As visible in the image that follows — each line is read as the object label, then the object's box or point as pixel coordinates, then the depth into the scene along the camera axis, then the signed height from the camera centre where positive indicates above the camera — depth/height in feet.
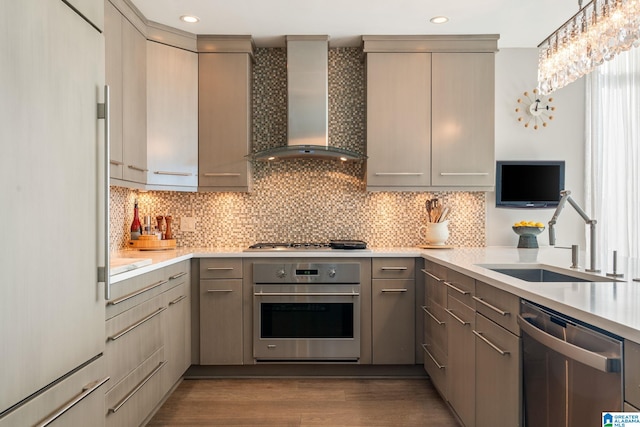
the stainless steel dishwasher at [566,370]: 3.57 -1.47
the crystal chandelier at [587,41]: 6.00 +2.62
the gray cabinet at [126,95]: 8.55 +2.48
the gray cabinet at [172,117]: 10.28 +2.32
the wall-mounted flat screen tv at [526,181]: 11.89 +0.88
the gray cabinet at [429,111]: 11.14 +2.59
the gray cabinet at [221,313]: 10.23 -2.32
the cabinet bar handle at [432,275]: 8.90 -1.32
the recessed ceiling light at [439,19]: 10.09 +4.49
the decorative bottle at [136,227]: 10.75 -0.35
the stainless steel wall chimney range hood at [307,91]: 11.19 +3.11
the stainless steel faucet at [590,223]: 6.23 -0.15
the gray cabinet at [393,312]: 10.26 -2.30
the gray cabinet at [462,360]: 6.93 -2.46
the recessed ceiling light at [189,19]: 10.02 +4.47
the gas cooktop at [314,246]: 10.57 -0.82
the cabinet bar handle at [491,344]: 5.69 -1.80
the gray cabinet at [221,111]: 11.12 +2.57
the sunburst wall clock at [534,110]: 12.00 +2.82
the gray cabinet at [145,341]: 6.40 -2.22
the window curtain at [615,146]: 11.96 +1.84
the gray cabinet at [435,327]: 8.52 -2.35
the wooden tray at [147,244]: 10.54 -0.75
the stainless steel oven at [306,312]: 10.18 -2.29
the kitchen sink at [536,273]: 6.83 -0.98
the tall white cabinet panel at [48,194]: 3.50 +0.17
